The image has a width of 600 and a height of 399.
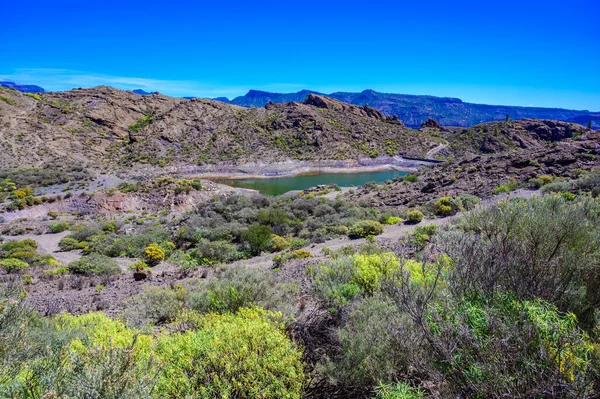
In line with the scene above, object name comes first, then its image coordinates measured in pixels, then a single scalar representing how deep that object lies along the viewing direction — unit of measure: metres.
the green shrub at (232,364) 3.80
